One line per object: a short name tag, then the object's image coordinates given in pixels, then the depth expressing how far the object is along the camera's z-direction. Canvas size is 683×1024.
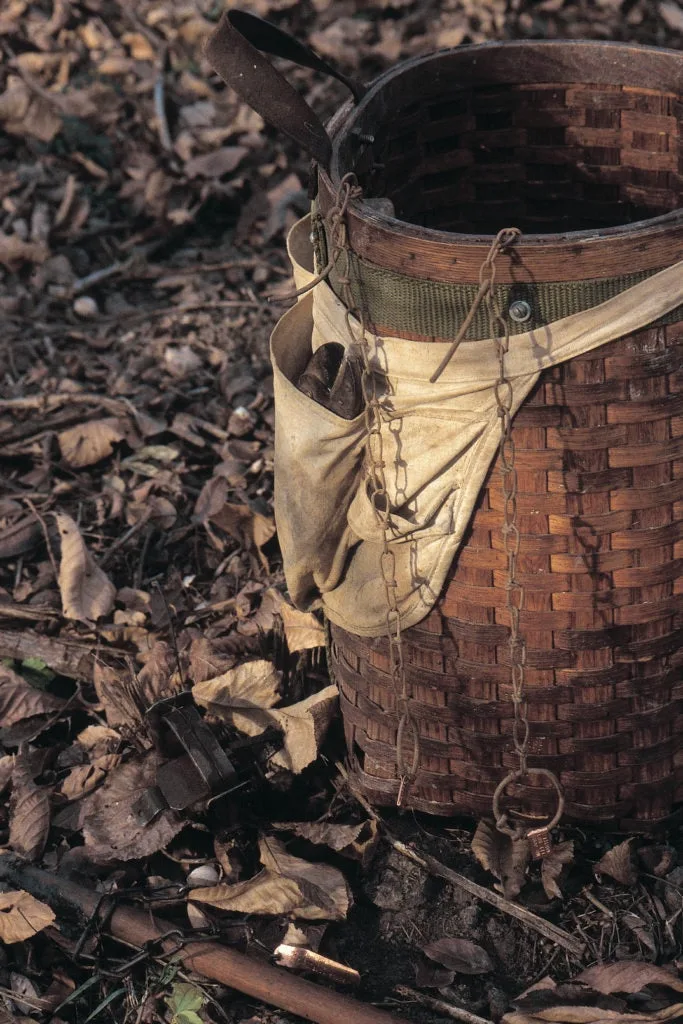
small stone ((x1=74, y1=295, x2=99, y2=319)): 3.94
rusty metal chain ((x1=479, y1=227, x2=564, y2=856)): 1.89
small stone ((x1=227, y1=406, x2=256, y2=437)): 3.37
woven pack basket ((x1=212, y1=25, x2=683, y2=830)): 1.95
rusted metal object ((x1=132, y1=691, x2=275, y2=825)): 2.35
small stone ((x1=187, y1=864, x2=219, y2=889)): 2.40
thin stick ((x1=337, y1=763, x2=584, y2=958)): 2.25
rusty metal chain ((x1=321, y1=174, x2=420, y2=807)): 2.01
